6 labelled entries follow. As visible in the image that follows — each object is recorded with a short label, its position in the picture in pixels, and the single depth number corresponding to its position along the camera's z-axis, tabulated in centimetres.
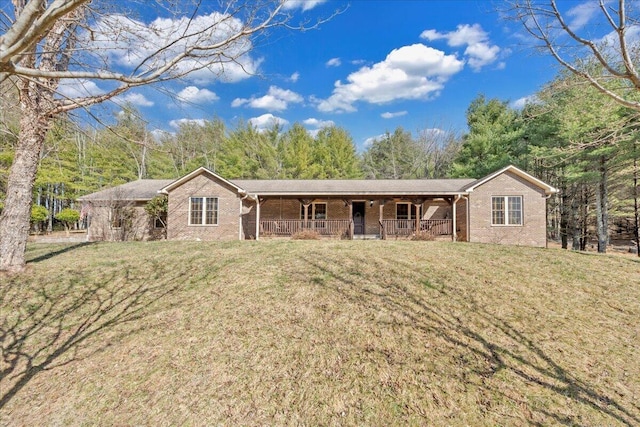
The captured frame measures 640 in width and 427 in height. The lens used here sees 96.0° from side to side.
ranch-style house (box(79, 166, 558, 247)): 1423
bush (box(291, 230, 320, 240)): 1430
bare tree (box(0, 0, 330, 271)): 216
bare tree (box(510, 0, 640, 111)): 462
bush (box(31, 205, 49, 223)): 2028
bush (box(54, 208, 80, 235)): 2176
